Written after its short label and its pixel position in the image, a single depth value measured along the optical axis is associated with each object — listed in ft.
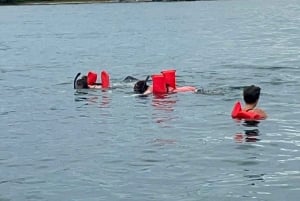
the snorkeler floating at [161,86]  85.35
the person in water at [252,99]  66.54
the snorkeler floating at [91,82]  93.25
